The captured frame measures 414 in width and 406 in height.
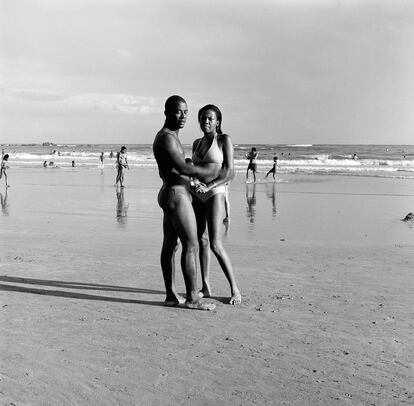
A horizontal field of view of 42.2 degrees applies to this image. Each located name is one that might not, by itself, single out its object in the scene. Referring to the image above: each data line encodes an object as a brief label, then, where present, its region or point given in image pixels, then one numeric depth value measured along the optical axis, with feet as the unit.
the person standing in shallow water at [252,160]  81.10
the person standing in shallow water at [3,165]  69.44
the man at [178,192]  16.92
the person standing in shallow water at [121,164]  70.26
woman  17.90
